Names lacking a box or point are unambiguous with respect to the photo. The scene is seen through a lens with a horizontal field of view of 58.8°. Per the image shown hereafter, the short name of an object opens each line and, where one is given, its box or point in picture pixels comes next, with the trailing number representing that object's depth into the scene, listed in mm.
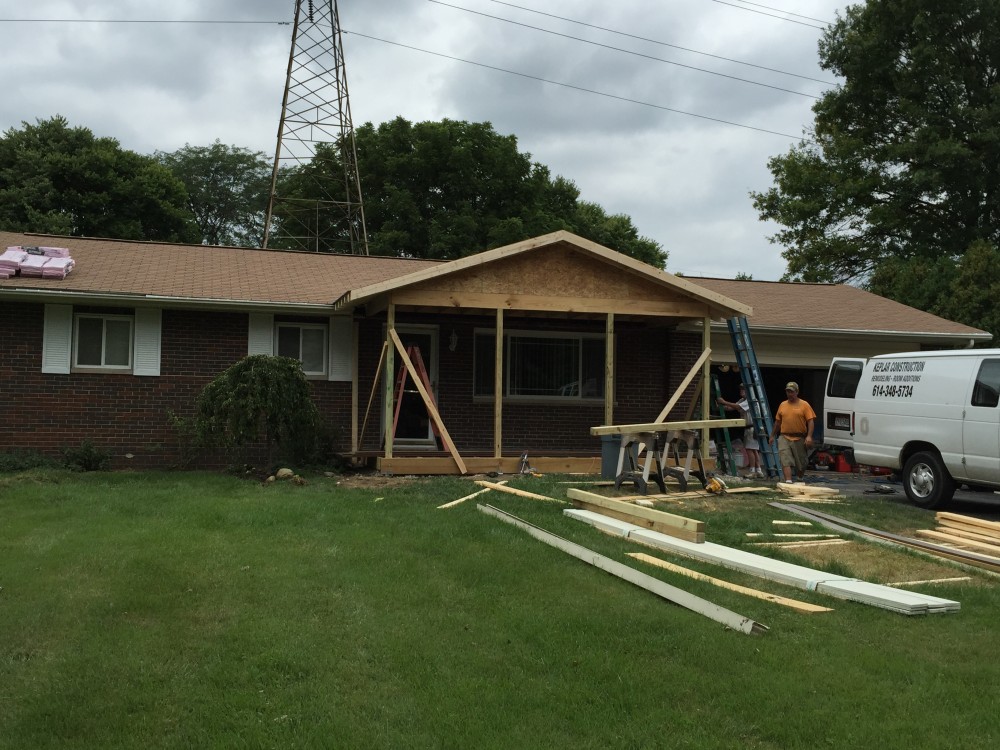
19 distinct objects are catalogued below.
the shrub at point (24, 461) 12551
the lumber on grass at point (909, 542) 7699
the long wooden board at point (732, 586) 5914
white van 10539
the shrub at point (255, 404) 12047
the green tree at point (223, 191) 51281
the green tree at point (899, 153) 29344
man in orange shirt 13047
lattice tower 34319
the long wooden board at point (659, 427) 11156
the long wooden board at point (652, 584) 5422
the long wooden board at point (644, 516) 7934
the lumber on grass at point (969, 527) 8880
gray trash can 12227
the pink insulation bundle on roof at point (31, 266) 13645
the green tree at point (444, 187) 36219
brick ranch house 13477
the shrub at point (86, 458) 13000
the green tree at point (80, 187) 30689
